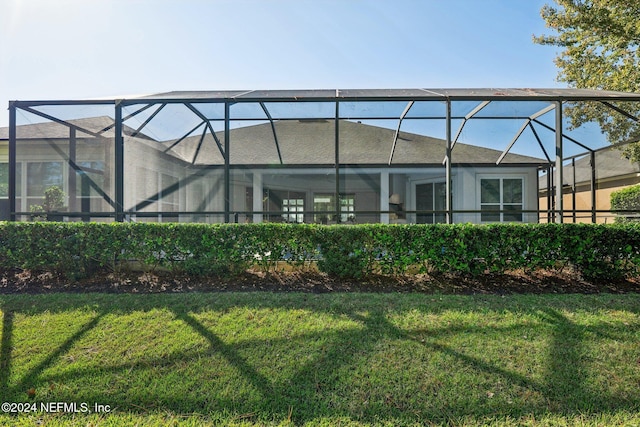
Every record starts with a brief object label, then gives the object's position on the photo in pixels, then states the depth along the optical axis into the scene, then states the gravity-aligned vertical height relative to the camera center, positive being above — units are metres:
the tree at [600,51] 8.76 +5.26
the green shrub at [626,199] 10.11 +0.60
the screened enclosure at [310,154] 5.88 +1.84
